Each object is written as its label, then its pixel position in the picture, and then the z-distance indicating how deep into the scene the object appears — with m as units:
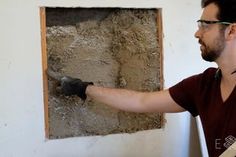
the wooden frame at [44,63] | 1.83
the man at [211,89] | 1.55
